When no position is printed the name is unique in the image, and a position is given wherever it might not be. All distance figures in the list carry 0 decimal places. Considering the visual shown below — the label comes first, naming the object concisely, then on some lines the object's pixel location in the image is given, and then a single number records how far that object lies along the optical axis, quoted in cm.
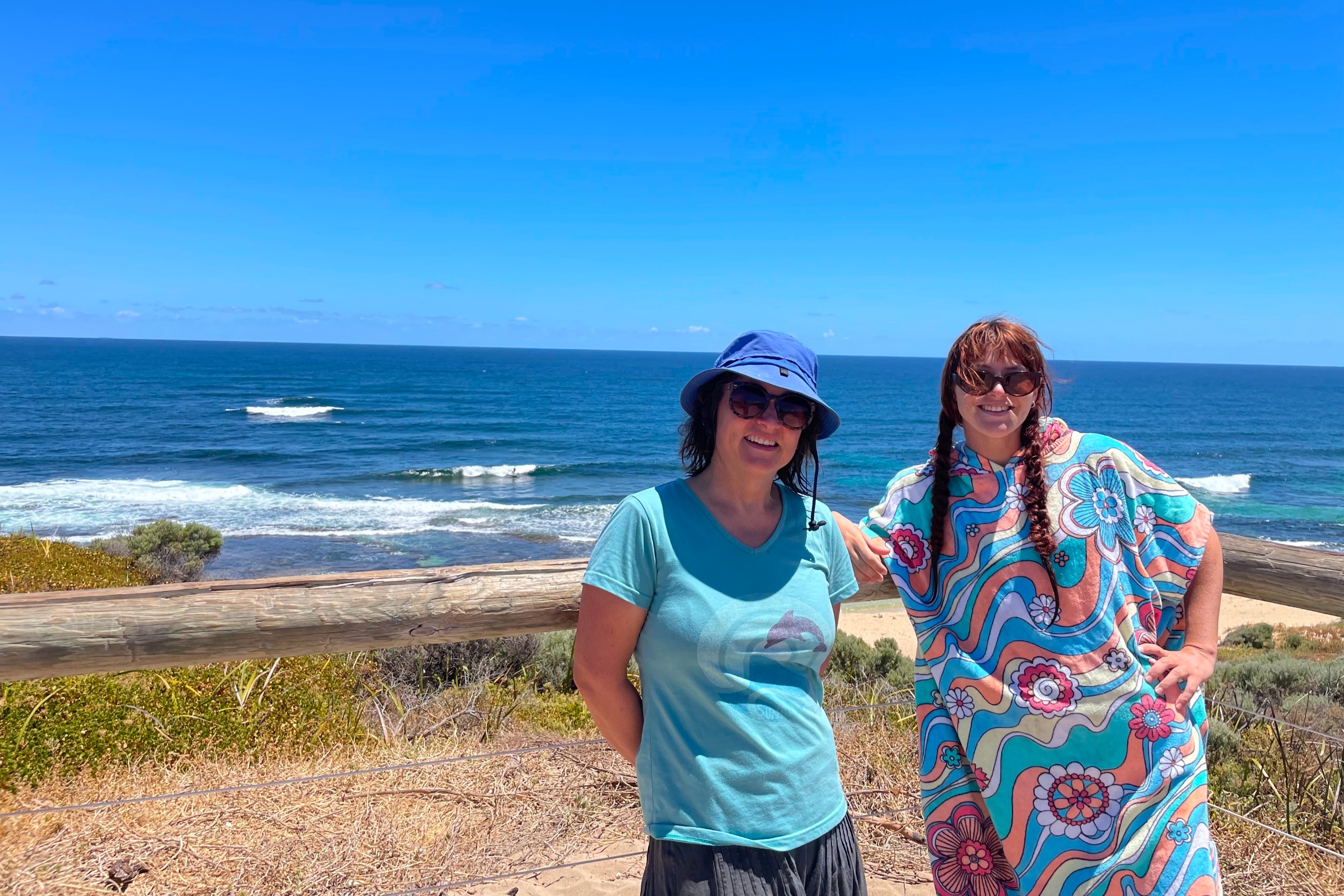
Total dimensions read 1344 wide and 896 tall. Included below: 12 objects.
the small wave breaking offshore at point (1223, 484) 3247
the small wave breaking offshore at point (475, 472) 3033
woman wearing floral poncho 187
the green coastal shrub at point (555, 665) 653
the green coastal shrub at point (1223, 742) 400
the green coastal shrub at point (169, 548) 1513
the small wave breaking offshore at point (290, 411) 4891
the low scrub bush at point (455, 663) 629
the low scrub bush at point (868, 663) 734
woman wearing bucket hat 160
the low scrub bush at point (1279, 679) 633
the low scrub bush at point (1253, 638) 1256
